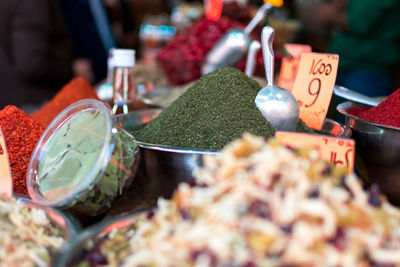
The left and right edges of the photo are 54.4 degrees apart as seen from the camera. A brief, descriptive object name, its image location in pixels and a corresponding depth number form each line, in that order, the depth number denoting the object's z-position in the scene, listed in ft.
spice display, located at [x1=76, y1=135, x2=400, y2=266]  1.31
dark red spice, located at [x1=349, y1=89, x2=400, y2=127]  2.53
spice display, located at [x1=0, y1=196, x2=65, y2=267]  1.62
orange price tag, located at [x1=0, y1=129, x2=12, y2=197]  2.21
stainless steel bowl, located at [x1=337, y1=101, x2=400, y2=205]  2.27
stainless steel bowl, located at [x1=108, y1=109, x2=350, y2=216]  2.15
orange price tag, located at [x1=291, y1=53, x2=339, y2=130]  2.90
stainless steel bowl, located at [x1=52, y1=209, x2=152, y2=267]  1.55
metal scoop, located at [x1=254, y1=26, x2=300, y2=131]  2.58
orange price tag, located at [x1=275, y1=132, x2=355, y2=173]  1.90
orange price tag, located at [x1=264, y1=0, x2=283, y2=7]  3.82
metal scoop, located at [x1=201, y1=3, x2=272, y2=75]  4.83
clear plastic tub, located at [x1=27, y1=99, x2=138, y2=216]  2.04
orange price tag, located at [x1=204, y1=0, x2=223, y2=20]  6.72
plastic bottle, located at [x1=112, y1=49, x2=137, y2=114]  3.34
